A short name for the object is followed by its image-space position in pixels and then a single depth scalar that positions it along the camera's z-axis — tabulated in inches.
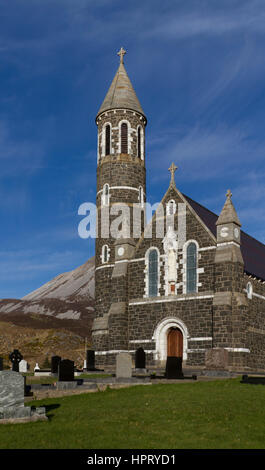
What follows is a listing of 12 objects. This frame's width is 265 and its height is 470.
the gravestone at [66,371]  824.9
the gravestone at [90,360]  1375.5
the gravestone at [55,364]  1211.7
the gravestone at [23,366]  1476.4
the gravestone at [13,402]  531.2
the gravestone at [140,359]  1181.1
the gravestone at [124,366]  922.7
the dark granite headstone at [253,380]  855.6
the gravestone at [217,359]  1034.7
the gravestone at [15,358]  1120.7
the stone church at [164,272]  1232.2
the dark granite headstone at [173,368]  956.8
